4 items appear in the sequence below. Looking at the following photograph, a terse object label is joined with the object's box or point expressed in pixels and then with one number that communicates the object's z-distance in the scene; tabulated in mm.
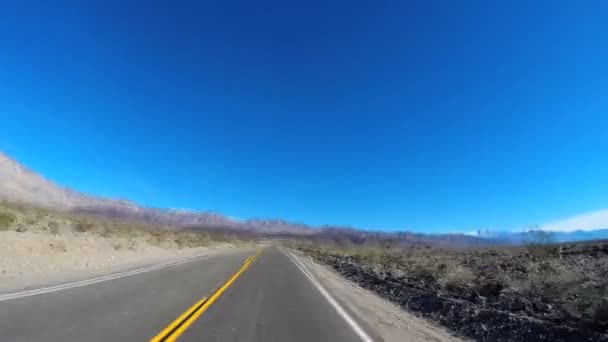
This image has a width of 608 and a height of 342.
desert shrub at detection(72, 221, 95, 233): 33197
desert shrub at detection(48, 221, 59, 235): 26586
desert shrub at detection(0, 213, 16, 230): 23358
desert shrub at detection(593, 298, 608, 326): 8523
